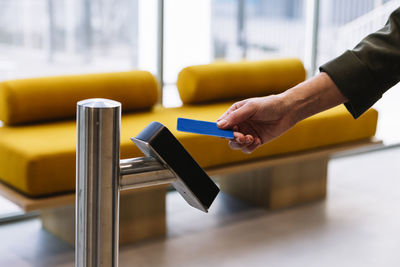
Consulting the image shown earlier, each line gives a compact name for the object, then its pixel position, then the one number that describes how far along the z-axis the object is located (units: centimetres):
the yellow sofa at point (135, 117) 370
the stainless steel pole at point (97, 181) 132
